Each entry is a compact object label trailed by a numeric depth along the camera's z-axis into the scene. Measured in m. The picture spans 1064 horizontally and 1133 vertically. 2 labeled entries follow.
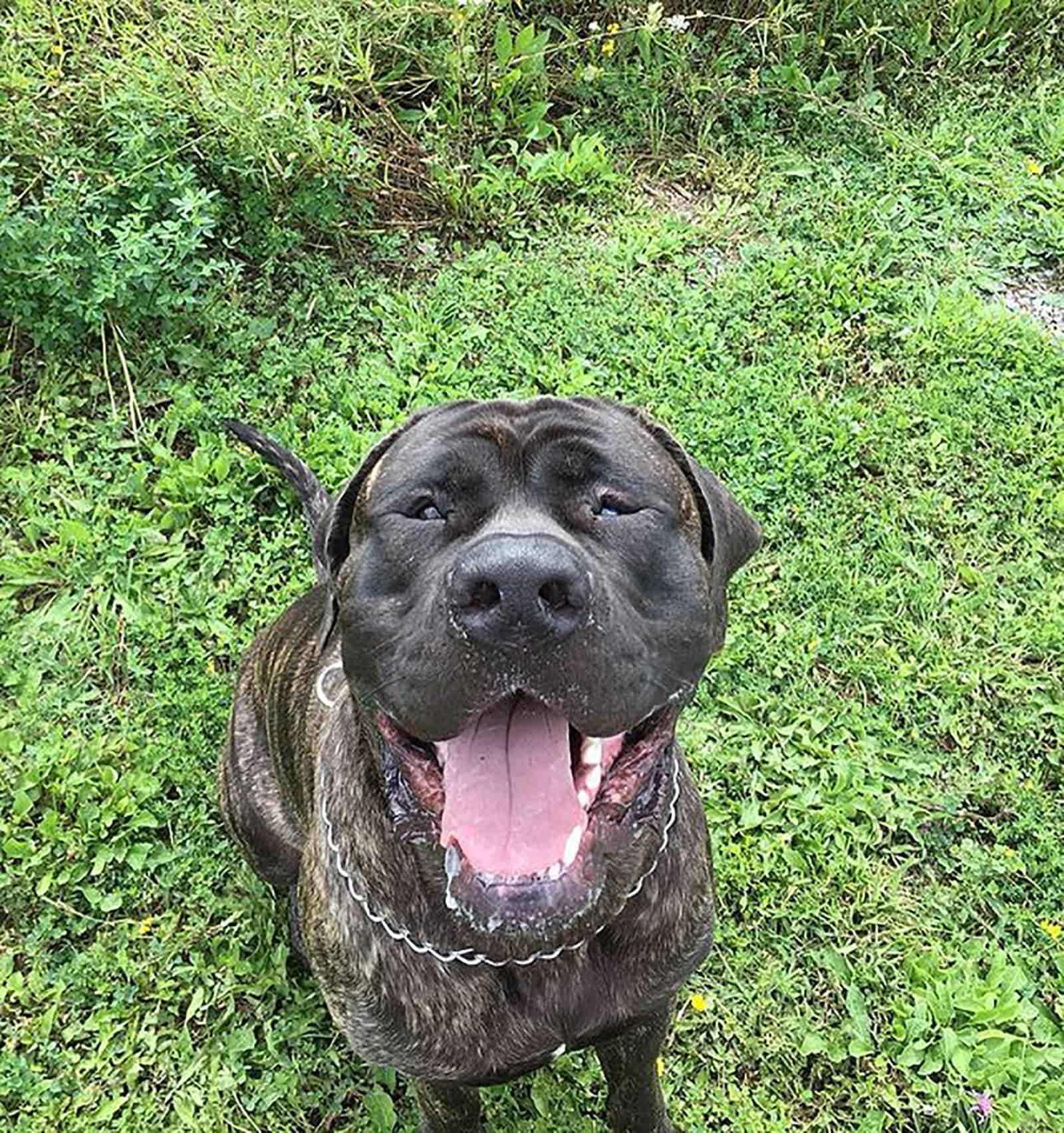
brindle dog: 0.55
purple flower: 0.89
